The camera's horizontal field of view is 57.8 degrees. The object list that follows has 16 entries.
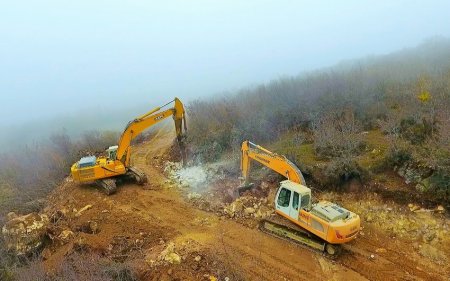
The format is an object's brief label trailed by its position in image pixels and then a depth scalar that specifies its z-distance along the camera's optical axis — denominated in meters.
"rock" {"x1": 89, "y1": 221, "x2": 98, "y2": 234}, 14.25
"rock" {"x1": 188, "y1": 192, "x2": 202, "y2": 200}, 16.14
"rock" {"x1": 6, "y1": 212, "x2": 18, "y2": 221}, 14.97
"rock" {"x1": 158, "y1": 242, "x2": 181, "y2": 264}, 11.94
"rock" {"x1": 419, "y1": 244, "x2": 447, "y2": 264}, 11.22
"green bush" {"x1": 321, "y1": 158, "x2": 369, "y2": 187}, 14.10
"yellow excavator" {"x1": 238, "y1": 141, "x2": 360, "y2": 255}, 11.26
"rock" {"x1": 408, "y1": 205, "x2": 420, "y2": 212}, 12.83
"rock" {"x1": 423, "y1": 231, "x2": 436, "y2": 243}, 11.86
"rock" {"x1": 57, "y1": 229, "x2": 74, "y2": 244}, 13.39
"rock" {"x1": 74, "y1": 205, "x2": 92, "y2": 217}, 15.58
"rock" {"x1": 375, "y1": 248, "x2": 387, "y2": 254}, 11.75
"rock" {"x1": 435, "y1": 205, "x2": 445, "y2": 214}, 12.45
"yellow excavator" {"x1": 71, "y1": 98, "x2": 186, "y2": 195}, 16.92
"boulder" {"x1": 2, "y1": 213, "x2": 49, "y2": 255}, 12.98
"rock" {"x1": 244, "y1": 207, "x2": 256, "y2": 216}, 14.26
